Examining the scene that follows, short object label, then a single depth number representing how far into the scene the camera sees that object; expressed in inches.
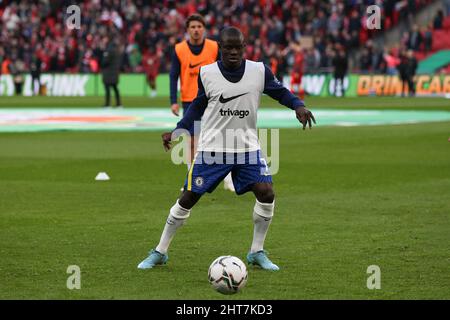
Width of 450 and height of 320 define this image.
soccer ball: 314.2
